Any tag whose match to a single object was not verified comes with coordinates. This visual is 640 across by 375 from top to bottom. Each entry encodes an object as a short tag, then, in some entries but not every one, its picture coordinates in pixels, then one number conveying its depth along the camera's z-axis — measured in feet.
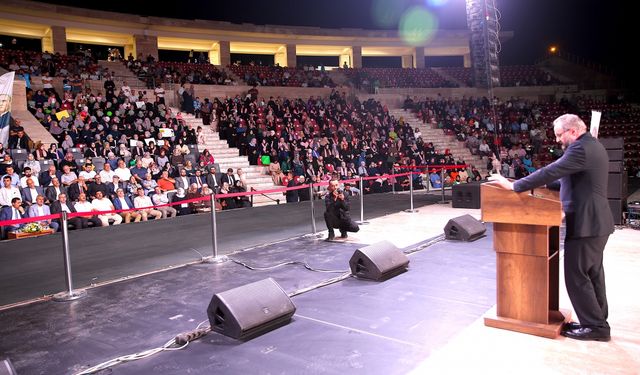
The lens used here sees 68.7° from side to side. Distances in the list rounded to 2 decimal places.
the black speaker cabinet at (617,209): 24.33
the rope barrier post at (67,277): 16.11
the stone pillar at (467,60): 106.92
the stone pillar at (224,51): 87.76
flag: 37.55
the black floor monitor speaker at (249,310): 11.88
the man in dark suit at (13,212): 28.19
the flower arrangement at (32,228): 28.94
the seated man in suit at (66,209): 30.35
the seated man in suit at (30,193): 30.82
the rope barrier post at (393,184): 48.42
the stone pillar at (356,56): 98.22
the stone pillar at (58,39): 71.41
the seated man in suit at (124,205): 33.76
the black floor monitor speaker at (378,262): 16.46
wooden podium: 10.61
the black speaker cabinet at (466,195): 34.81
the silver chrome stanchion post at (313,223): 26.12
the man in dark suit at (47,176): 32.71
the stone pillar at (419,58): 101.09
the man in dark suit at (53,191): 31.55
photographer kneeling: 24.08
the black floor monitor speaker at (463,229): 22.89
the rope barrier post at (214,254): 20.53
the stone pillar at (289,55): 93.91
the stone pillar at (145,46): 79.56
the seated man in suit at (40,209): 29.37
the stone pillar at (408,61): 105.25
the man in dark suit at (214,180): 39.81
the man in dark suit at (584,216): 10.13
